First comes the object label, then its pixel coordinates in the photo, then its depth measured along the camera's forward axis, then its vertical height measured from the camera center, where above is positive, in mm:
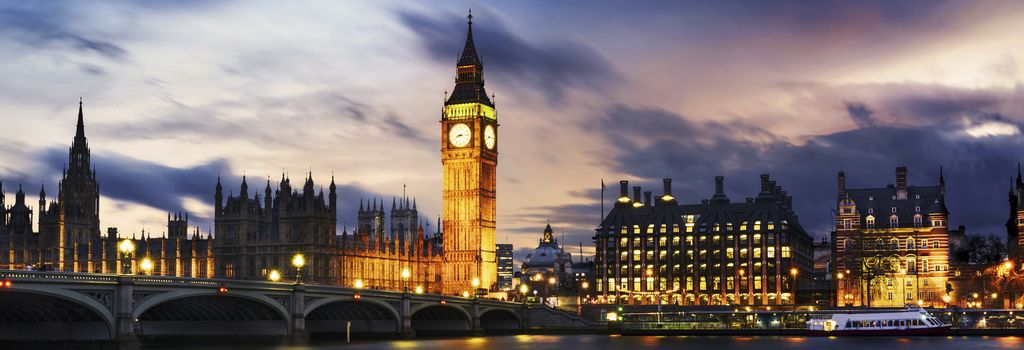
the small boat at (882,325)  117375 -5102
